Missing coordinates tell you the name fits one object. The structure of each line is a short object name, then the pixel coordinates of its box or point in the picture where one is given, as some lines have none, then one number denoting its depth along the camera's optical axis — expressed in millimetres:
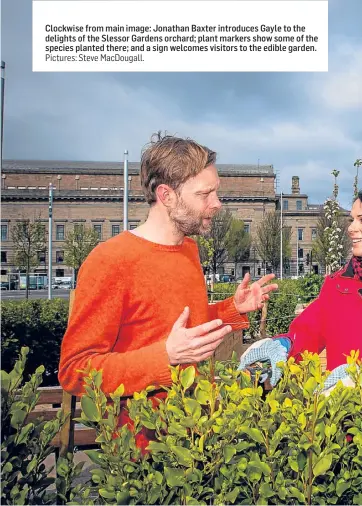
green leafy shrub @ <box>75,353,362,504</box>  914
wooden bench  1245
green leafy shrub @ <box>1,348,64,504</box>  997
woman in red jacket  1355
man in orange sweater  1095
